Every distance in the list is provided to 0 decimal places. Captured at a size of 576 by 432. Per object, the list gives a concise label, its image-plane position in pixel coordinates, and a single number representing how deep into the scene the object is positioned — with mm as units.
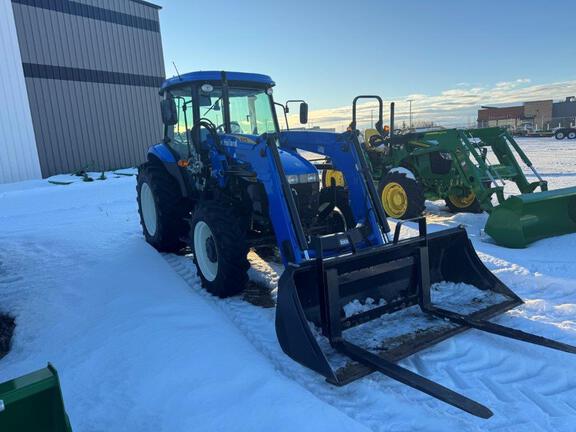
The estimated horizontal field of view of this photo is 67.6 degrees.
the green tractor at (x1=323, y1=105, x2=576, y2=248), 5895
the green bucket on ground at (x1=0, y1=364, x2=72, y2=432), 1754
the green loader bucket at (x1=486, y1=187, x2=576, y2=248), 5762
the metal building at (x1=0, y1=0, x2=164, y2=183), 16344
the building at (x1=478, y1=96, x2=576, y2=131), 55659
